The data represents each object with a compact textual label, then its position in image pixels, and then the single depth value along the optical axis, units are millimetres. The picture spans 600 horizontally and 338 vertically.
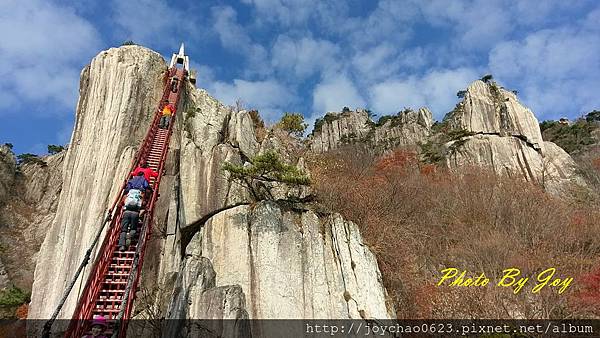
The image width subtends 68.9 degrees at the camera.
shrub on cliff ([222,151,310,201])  13234
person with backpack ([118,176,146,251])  11273
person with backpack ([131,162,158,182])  13117
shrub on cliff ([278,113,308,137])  31122
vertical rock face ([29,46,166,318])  13164
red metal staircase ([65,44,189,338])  9438
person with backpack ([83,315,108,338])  9391
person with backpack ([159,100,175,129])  16625
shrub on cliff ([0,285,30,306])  24016
